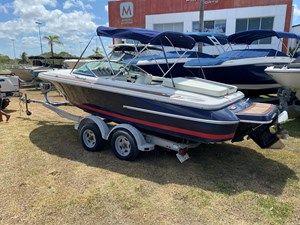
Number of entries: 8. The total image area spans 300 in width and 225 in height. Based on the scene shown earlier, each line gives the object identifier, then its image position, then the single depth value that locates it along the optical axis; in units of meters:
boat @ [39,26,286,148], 3.21
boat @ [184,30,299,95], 5.96
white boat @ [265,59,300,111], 5.00
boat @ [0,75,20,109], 6.03
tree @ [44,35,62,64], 31.15
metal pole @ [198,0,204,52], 10.41
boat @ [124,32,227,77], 6.45
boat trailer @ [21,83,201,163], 3.56
